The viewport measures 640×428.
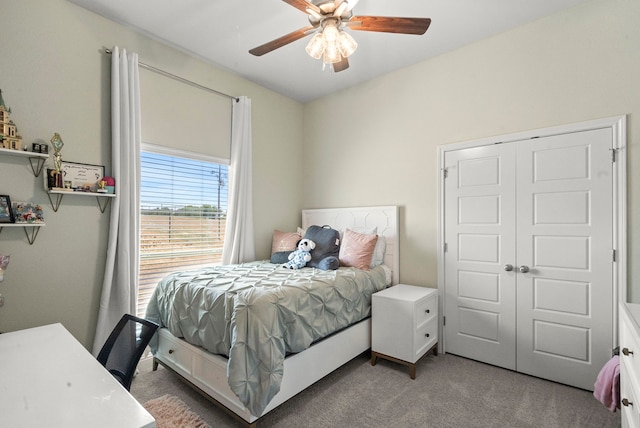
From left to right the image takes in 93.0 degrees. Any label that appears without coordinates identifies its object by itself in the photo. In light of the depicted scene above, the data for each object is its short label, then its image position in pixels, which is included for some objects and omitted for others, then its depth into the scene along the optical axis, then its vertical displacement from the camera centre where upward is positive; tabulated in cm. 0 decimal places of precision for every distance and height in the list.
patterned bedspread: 174 -67
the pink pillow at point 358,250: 299 -35
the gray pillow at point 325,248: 288 -33
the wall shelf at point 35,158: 203 +39
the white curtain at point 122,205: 242 +7
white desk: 83 -57
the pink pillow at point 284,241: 341 -30
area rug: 184 -127
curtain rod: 267 +131
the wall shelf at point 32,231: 210 -13
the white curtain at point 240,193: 330 +24
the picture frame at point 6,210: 195 +1
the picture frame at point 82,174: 226 +30
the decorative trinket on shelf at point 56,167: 216 +33
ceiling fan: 173 +115
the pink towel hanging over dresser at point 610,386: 168 -95
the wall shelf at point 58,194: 219 +14
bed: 174 -91
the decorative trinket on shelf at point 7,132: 194 +52
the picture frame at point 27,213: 204 +0
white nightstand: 248 -93
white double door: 224 -31
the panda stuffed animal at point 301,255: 294 -40
